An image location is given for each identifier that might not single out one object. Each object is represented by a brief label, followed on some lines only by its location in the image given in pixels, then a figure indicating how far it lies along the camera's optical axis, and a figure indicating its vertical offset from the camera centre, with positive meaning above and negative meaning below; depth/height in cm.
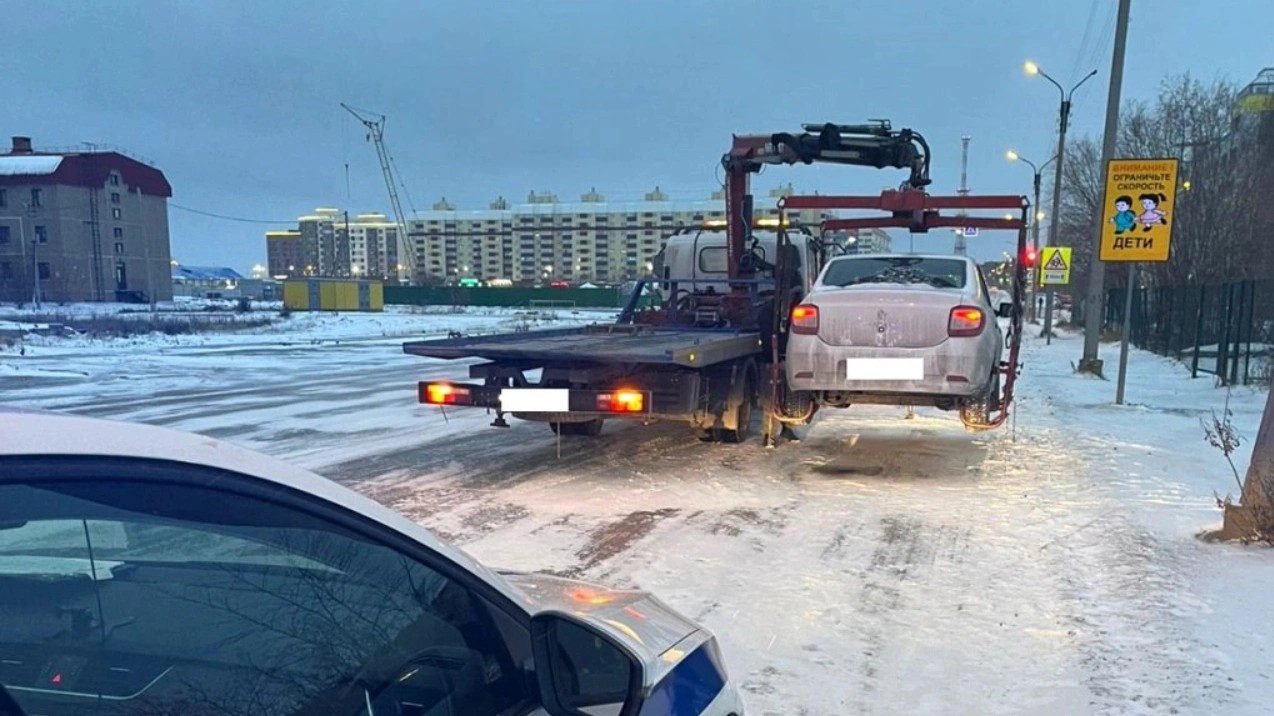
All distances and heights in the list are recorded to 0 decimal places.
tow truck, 721 -56
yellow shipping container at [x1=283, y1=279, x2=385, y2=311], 5600 -127
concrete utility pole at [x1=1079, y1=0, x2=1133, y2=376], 1489 +285
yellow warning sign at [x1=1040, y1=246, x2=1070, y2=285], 2197 +37
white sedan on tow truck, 709 -53
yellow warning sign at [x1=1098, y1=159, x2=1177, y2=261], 1096 +94
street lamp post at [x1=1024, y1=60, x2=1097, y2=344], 2564 +328
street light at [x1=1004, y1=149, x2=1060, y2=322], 3441 +360
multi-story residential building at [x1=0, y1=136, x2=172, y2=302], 7150 +385
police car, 126 -57
